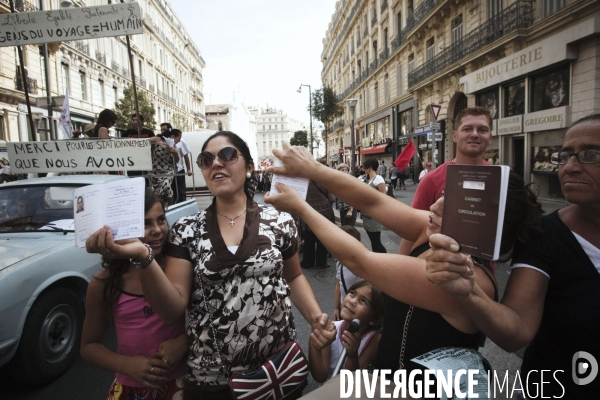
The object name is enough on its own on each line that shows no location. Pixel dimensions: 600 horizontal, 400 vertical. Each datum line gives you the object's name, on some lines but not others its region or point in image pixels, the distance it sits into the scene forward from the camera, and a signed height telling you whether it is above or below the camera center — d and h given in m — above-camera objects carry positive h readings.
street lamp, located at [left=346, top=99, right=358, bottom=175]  17.06 +2.21
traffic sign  11.18 +1.59
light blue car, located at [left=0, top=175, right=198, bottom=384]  2.72 -0.87
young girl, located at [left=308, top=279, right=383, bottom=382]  1.88 -0.98
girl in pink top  1.72 -0.79
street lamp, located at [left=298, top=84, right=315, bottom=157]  34.58 +6.27
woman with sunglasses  1.59 -0.51
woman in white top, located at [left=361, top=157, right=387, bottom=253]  5.92 -1.05
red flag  9.00 +0.10
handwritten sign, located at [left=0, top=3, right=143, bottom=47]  4.38 +1.86
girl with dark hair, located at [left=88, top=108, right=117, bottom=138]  5.77 +0.85
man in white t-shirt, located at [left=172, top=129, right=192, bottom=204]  7.91 +0.14
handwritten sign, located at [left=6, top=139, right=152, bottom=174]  4.19 +0.22
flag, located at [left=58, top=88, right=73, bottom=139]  6.51 +0.99
